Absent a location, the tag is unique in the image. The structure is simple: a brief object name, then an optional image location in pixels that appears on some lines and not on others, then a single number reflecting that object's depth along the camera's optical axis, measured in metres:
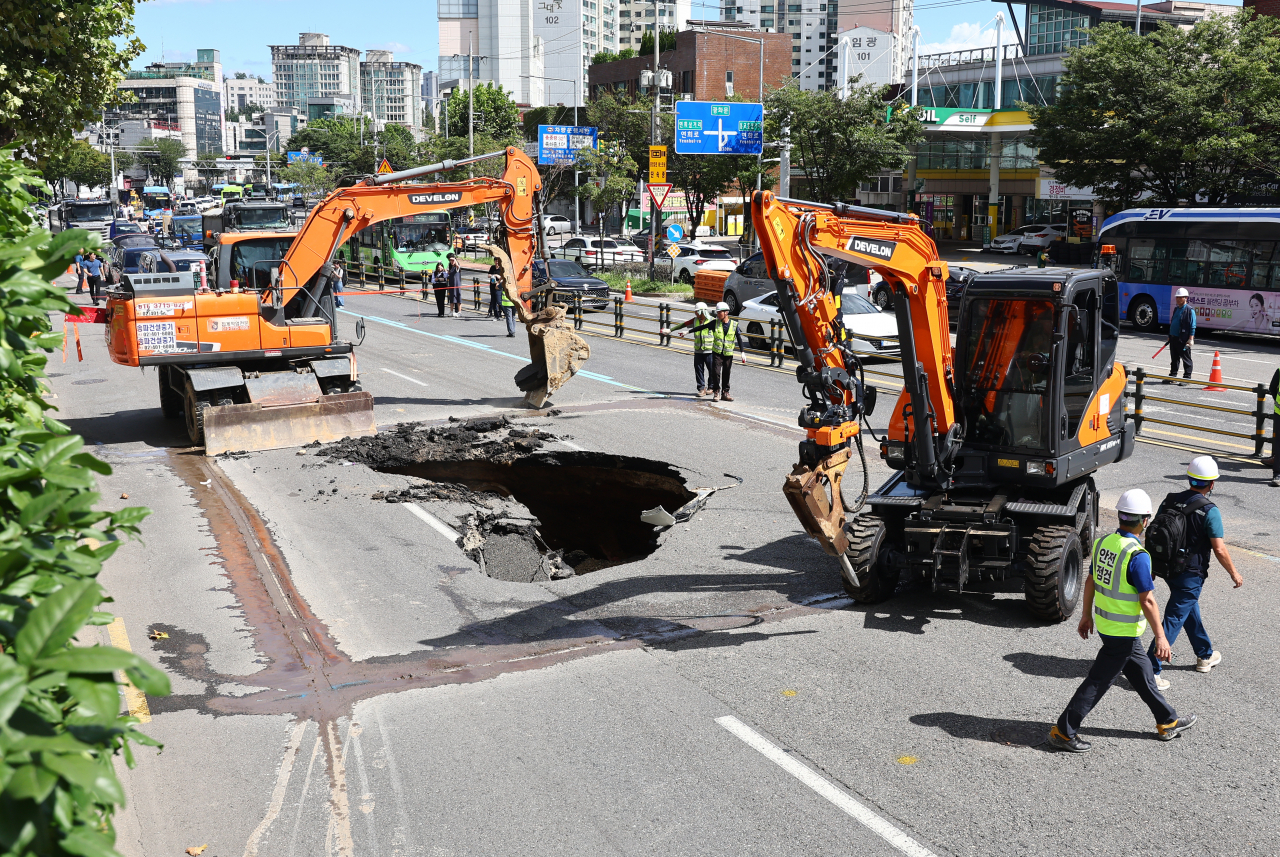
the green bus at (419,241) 43.53
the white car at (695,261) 43.97
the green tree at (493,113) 87.31
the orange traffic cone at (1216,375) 21.84
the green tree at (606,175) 56.66
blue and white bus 27.86
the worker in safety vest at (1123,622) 7.00
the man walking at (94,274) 41.50
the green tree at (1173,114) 33.91
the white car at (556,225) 79.93
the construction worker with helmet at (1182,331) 21.48
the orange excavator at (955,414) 9.24
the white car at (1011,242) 56.69
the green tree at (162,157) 142.38
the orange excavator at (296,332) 16.44
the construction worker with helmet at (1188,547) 8.14
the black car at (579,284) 34.88
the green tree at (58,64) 14.25
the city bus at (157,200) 95.10
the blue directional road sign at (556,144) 52.06
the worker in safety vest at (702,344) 19.95
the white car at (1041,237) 55.38
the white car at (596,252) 52.53
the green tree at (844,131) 48.16
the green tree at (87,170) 97.81
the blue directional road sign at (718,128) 41.00
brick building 86.56
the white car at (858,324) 24.48
